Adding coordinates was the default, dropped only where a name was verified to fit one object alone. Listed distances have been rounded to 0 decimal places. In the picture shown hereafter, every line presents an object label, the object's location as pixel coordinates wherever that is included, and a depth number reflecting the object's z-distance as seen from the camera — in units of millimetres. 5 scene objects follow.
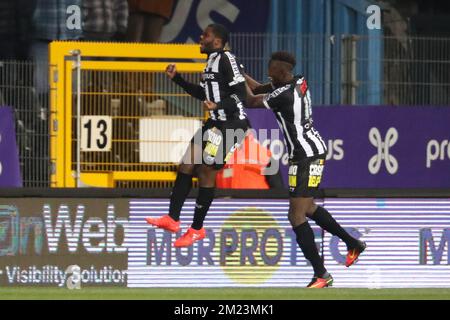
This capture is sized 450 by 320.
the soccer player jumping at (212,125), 16734
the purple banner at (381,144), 21359
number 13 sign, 20844
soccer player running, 16781
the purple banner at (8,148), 20344
